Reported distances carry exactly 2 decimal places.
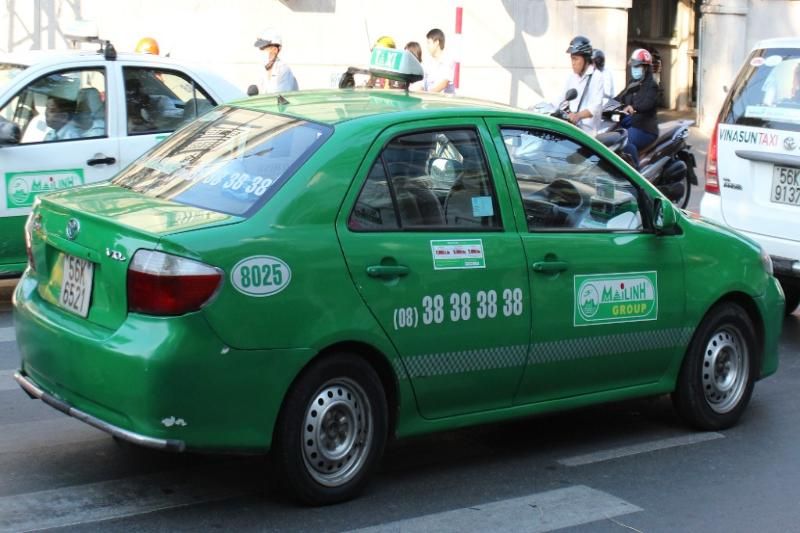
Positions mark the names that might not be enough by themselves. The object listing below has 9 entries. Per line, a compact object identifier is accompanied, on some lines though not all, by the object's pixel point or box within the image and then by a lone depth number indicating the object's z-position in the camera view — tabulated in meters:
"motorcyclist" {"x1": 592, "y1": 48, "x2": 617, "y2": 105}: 13.10
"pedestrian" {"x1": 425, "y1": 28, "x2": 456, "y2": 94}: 13.82
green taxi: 4.88
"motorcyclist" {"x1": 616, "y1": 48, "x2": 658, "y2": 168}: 13.62
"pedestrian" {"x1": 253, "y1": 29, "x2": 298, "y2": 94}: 12.64
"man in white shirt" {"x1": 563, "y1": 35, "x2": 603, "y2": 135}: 12.83
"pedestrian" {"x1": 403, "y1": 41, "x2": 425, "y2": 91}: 14.37
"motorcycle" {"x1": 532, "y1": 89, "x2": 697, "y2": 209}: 13.85
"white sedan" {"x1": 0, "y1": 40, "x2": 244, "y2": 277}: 8.99
